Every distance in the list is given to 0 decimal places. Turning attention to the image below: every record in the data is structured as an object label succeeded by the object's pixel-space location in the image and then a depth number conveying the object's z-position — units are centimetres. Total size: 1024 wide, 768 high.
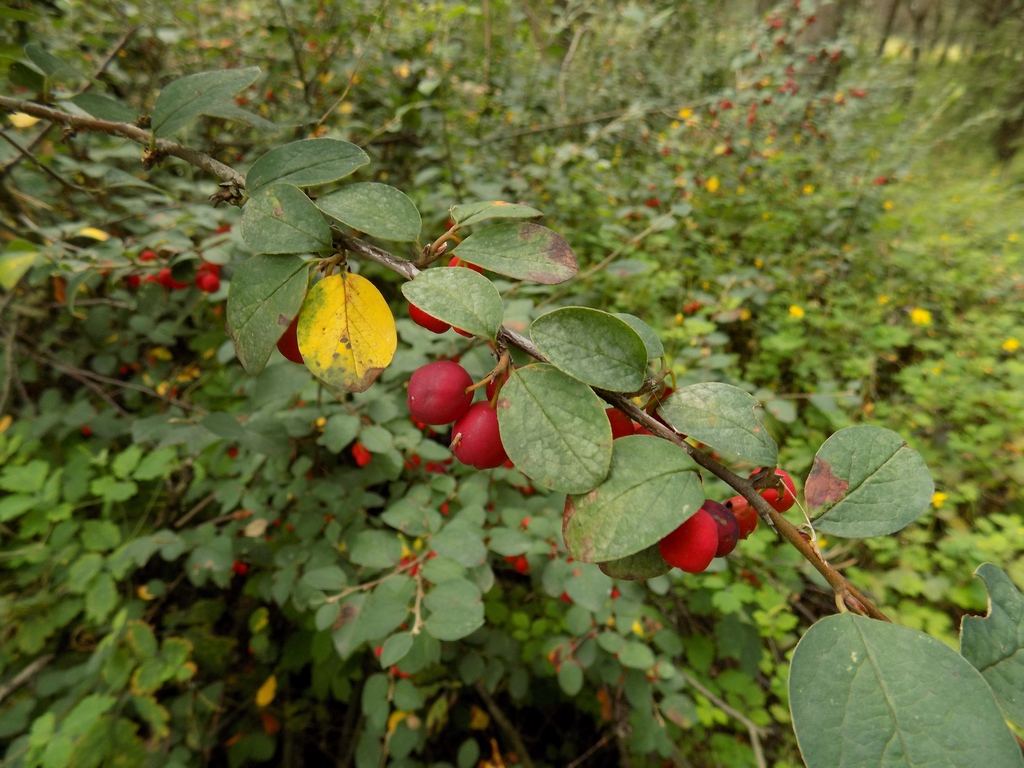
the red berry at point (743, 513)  10
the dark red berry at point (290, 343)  10
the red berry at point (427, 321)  11
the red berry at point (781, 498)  10
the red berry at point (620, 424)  10
